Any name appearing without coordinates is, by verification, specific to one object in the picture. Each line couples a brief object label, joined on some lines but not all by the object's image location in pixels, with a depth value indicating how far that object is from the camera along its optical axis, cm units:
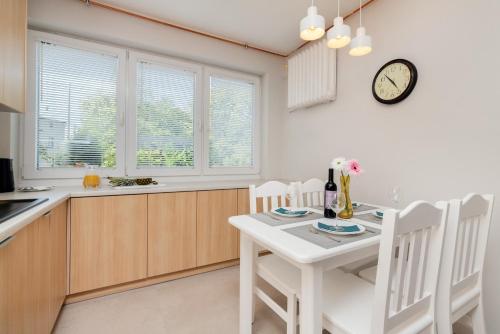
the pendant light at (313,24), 124
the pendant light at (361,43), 145
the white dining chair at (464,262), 100
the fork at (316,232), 109
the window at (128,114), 211
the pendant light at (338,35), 134
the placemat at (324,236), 103
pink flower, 137
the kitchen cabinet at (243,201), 250
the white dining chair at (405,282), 81
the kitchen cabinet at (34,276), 90
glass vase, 145
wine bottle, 142
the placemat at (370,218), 141
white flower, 139
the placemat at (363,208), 168
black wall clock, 178
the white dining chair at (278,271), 123
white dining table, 95
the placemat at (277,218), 135
